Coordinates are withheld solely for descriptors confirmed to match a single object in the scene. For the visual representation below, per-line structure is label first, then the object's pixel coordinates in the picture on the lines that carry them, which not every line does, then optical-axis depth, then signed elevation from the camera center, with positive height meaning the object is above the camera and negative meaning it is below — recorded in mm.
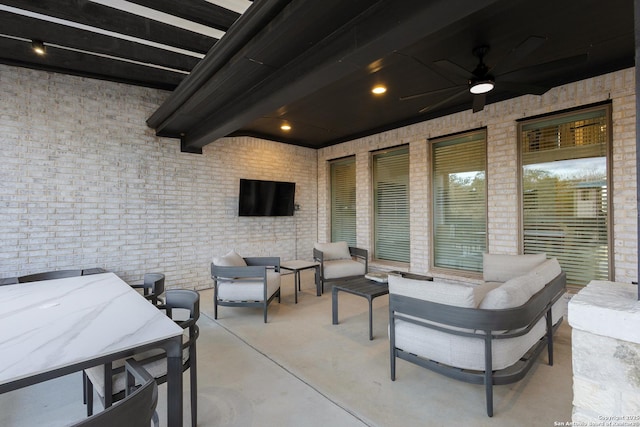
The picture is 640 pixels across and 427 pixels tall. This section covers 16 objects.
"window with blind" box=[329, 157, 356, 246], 7031 +367
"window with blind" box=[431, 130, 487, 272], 4918 +234
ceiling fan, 2635 +1394
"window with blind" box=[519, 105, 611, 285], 3826 +323
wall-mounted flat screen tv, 6164 +385
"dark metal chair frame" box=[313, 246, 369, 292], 5191 -795
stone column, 1008 -494
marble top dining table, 1199 -568
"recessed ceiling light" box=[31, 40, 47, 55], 3373 +1913
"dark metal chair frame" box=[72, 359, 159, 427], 821 -571
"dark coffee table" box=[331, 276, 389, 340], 3546 -895
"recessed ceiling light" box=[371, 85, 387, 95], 4273 +1798
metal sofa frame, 2029 -764
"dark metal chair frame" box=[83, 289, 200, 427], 1600 -823
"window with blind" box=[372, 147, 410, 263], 5965 +226
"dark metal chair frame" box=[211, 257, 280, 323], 3869 -754
